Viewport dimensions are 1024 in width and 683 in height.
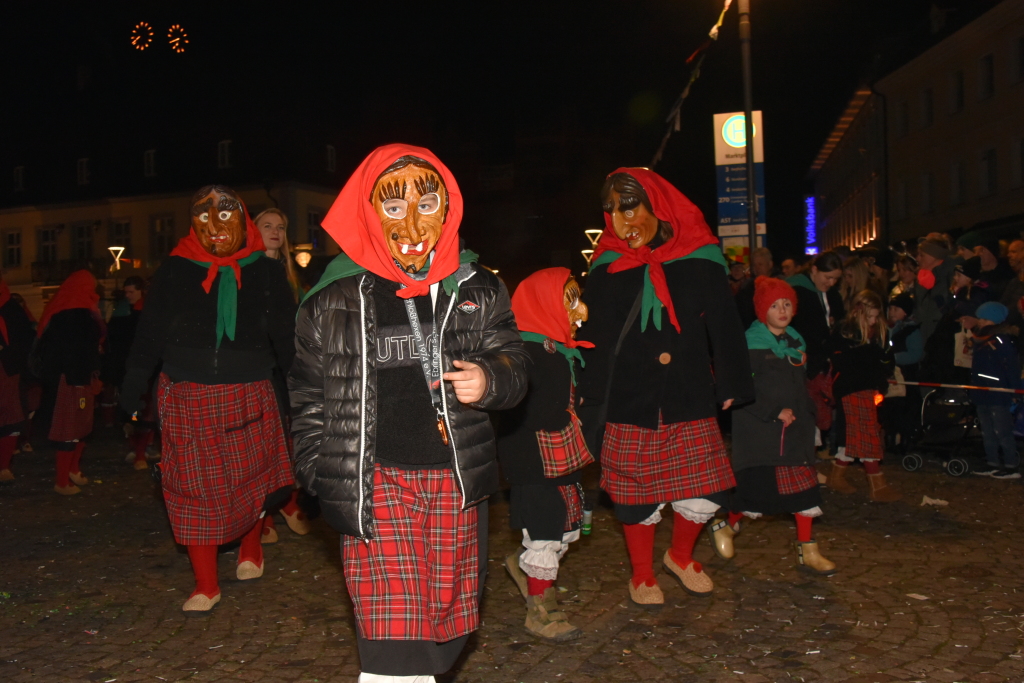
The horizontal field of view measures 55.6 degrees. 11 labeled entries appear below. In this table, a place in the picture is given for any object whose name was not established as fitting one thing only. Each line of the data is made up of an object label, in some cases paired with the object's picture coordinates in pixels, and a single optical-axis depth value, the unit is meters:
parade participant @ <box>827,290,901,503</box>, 7.92
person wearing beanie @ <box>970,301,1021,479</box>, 9.14
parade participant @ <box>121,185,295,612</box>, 5.27
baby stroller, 9.39
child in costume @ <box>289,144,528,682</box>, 3.03
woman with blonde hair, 6.73
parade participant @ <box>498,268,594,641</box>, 4.87
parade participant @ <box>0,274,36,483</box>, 9.69
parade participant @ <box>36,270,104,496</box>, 9.30
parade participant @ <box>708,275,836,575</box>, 5.88
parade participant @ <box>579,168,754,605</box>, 5.11
